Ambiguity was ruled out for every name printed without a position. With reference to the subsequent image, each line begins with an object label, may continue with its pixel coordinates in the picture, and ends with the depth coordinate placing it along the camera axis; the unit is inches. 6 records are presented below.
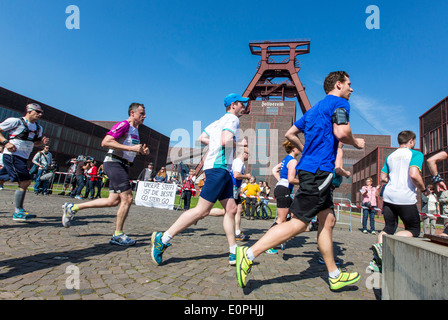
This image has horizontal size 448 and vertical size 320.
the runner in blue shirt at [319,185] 88.5
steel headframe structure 1913.1
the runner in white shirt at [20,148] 175.9
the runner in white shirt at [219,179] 112.3
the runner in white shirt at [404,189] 123.2
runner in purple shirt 143.1
